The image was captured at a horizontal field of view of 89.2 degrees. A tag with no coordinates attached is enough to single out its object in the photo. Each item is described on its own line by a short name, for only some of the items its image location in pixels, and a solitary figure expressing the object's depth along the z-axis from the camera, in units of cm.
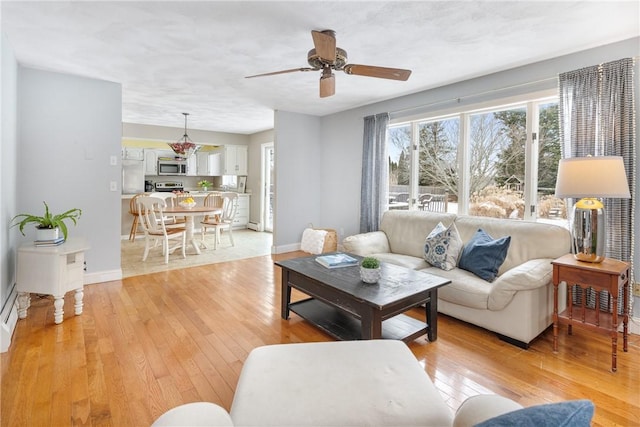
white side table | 269
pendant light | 626
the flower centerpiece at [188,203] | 551
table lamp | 218
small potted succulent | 234
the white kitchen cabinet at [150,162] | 736
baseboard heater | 229
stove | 774
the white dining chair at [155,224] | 479
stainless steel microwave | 748
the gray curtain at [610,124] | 257
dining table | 496
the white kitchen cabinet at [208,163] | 824
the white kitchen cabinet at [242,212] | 802
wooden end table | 210
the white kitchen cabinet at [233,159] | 796
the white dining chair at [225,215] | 582
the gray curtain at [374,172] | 461
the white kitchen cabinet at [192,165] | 808
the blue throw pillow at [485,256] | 282
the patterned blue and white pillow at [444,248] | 308
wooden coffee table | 213
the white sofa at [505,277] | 239
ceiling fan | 232
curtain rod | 304
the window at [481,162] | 321
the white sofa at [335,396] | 99
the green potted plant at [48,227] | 285
